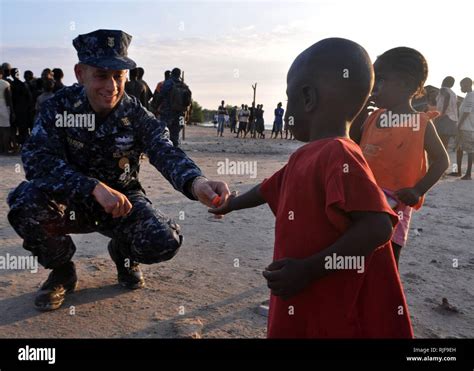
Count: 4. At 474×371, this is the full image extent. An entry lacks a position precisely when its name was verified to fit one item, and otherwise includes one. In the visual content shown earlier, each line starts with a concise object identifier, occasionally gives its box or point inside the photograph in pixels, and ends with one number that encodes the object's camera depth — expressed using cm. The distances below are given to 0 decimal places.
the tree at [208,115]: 4950
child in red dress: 133
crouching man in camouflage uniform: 266
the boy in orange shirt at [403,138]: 258
